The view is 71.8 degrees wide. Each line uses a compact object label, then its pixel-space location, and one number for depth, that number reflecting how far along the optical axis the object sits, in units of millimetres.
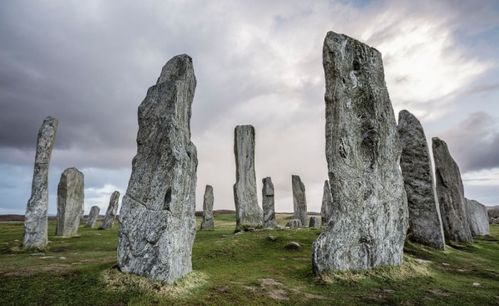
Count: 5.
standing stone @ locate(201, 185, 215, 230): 27589
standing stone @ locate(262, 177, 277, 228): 23062
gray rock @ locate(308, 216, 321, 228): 27578
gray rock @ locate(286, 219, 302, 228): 25531
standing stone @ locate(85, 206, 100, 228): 33581
